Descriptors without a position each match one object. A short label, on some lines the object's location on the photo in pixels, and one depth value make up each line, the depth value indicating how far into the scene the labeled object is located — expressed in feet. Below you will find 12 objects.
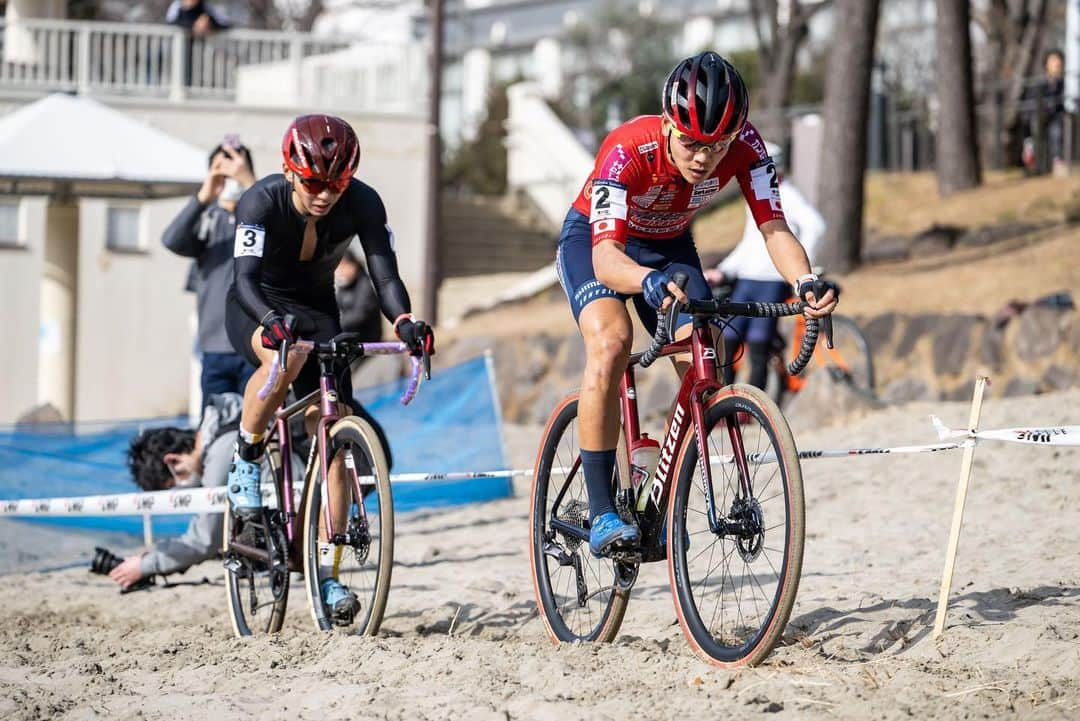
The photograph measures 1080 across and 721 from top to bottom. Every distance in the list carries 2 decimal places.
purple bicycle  38.81
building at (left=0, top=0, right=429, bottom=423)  138.41
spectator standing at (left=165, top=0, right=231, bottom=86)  148.77
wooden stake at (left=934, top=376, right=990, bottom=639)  35.19
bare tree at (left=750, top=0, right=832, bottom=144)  188.65
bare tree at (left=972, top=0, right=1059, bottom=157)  158.20
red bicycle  32.37
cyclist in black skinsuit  39.99
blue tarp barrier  61.16
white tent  75.41
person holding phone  57.67
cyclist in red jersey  34.12
